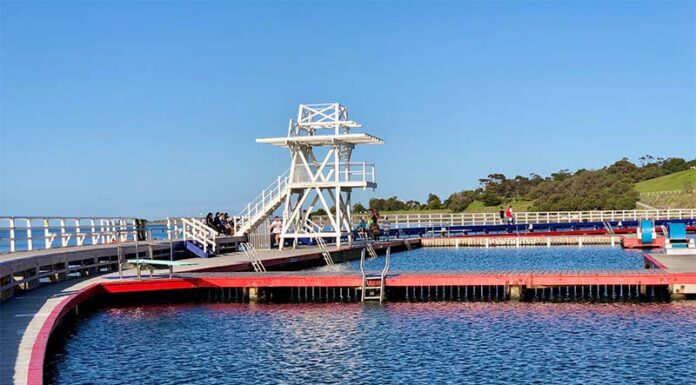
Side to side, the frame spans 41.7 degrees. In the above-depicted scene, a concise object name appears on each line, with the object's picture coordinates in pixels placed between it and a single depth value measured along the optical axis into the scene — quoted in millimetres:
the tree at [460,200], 142875
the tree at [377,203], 139625
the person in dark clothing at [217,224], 45156
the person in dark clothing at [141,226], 39156
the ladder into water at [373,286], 27266
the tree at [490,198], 147750
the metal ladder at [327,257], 42188
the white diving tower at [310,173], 44750
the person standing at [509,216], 69500
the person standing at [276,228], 47969
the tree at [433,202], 144375
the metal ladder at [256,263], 33200
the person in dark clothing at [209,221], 44719
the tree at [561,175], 168375
